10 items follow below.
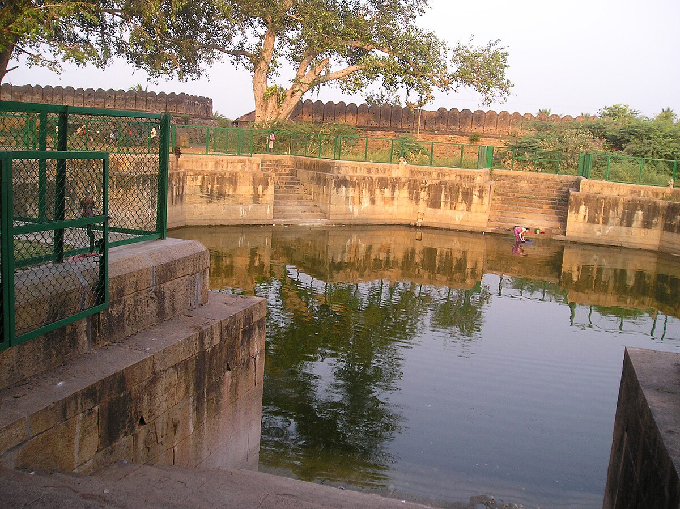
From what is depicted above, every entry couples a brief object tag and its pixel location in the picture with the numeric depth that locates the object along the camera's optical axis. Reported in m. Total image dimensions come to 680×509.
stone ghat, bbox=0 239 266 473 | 4.31
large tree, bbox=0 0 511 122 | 26.78
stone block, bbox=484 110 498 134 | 34.38
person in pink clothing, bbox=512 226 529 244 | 21.83
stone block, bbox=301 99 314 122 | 34.94
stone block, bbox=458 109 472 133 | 34.53
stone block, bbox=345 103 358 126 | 34.59
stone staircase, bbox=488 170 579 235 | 24.16
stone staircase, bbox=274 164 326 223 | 23.64
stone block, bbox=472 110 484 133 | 34.44
